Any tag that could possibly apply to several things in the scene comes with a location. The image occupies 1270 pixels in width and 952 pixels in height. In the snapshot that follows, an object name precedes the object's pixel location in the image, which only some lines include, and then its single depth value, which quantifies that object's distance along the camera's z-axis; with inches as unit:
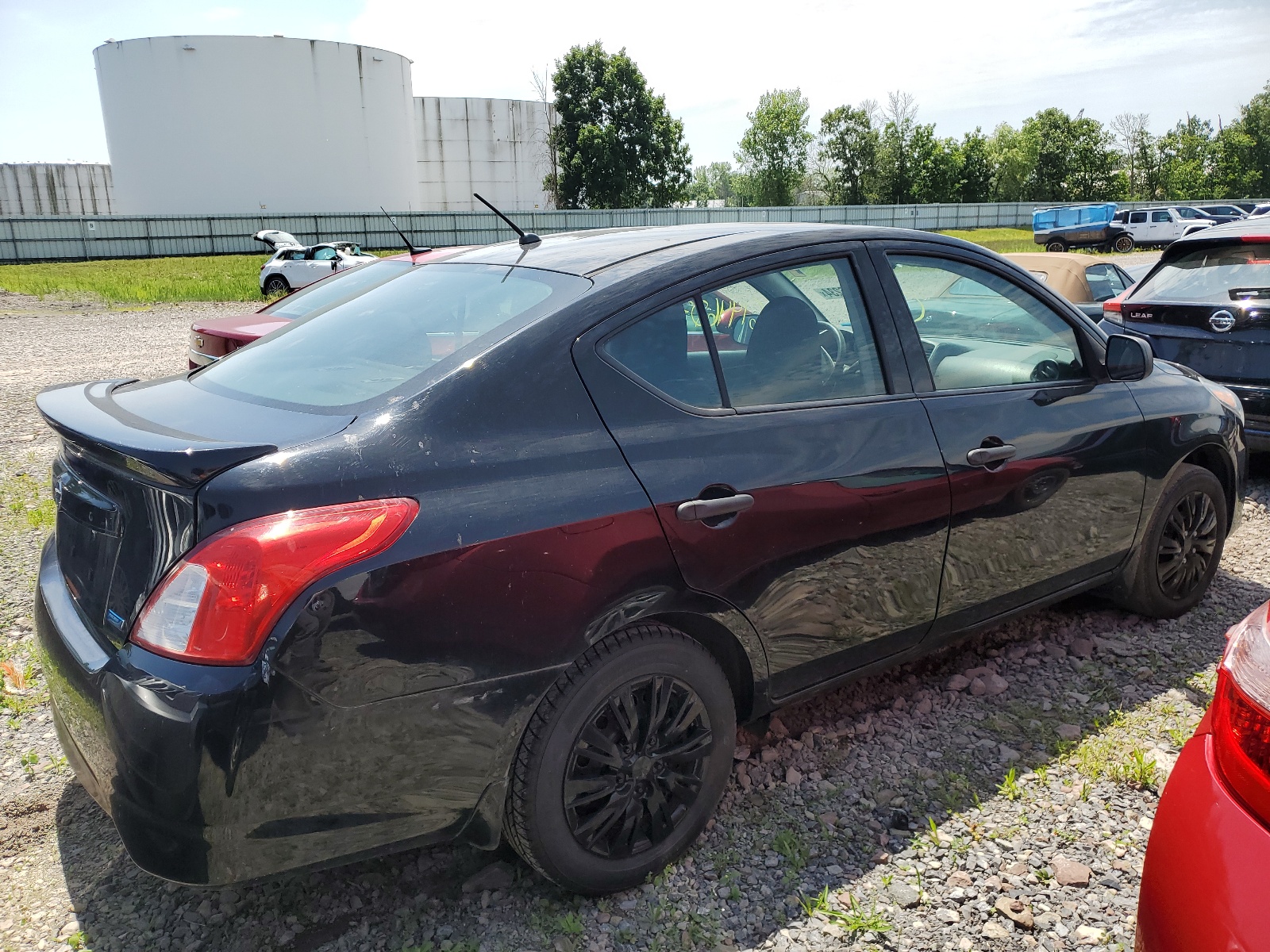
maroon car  232.1
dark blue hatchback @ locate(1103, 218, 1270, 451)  220.7
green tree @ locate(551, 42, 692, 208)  2235.5
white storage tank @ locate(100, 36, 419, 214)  1895.9
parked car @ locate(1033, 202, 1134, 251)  1472.7
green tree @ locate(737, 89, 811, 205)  2908.5
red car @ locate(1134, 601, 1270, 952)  54.5
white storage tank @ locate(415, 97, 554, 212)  2319.1
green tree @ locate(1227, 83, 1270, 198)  2908.5
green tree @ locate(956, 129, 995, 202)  2625.5
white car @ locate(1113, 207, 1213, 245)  1443.2
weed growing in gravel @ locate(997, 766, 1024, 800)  112.3
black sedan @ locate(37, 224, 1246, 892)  73.7
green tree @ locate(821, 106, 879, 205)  2783.0
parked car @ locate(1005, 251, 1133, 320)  357.7
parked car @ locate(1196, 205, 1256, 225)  1396.4
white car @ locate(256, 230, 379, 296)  912.9
